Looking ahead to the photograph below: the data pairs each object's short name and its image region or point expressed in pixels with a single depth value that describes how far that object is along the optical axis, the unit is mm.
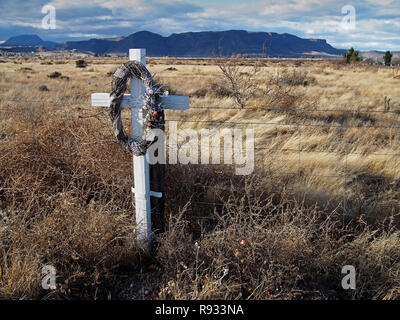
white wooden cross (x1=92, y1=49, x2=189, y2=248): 3137
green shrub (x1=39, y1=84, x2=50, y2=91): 15566
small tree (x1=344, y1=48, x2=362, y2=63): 36506
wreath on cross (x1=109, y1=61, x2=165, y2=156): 3006
